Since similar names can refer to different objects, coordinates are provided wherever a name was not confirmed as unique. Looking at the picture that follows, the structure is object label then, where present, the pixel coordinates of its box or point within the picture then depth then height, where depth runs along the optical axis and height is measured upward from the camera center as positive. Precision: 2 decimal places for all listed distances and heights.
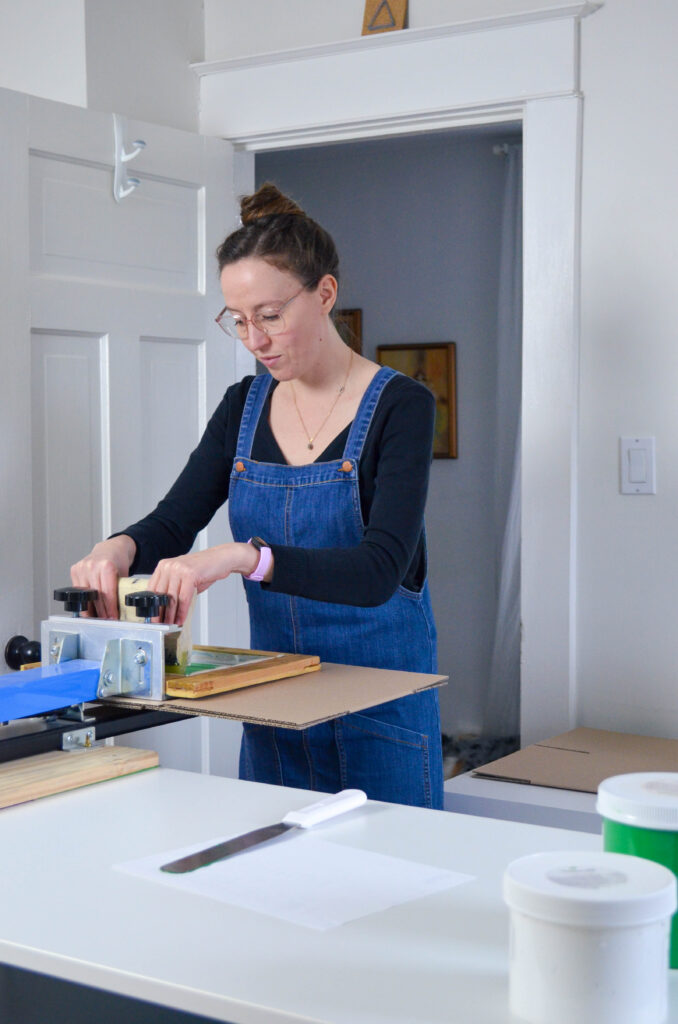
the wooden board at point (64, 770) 1.32 -0.33
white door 2.44 +0.31
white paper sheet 1.01 -0.35
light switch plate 2.60 +0.03
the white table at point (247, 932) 0.85 -0.35
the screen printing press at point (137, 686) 1.43 -0.26
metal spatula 1.12 -0.34
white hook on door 2.64 +0.70
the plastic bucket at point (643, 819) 0.91 -0.26
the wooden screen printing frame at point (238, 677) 1.50 -0.25
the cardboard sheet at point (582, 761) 2.36 -0.56
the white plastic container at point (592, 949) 0.79 -0.31
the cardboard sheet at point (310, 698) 1.38 -0.26
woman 1.70 -0.05
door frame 2.64 +0.59
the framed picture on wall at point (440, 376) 4.81 +0.42
